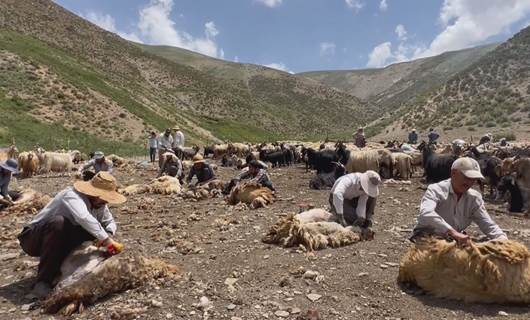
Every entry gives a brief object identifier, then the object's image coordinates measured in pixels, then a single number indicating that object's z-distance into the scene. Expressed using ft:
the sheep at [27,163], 59.00
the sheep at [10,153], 56.54
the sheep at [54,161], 62.13
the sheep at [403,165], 53.57
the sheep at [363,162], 53.26
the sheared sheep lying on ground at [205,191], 40.24
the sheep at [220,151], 92.89
